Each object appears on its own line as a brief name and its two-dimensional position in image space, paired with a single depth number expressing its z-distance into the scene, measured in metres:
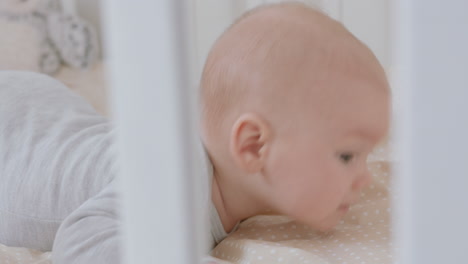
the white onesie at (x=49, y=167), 0.78
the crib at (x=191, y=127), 0.50
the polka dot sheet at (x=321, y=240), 0.77
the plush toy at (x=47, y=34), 1.27
